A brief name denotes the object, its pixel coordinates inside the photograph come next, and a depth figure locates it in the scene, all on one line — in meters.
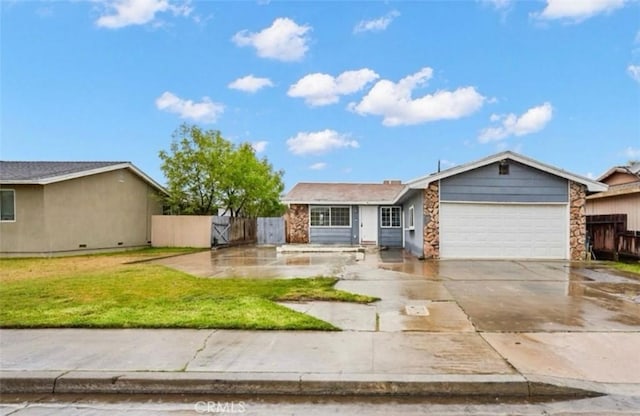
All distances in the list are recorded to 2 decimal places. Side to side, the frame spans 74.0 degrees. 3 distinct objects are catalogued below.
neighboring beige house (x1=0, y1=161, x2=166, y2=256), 16.84
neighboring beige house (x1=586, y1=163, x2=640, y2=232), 16.14
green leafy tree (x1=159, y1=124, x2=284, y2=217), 24.41
